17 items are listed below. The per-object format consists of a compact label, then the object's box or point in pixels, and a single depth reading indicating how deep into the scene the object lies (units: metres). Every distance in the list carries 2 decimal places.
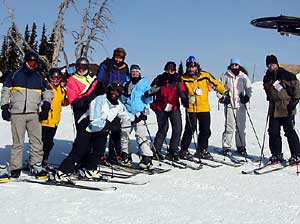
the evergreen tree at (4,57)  56.84
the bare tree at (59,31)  25.17
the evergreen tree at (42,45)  59.46
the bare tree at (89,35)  26.27
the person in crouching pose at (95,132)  6.19
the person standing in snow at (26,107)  6.28
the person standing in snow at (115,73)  7.29
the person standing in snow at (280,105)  7.53
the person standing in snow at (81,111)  6.27
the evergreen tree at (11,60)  54.42
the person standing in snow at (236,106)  8.62
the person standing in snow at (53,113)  7.14
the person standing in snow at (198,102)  8.11
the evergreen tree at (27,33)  61.06
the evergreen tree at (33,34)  66.62
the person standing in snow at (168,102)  7.79
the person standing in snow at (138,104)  7.34
